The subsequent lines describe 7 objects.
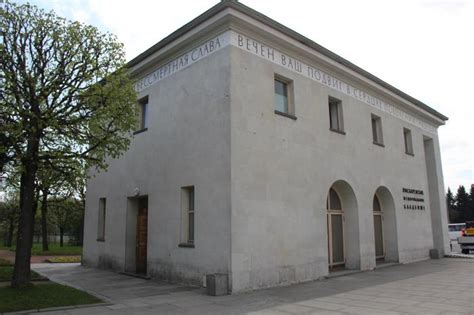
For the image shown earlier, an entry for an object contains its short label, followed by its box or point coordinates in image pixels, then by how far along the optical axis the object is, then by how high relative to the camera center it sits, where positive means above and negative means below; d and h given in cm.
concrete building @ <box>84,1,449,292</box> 1109 +181
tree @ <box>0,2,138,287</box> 912 +298
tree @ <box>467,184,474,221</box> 6638 +210
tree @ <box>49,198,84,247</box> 3469 +126
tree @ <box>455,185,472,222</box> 6744 +282
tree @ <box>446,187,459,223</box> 6844 +196
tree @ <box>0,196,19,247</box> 3490 +136
